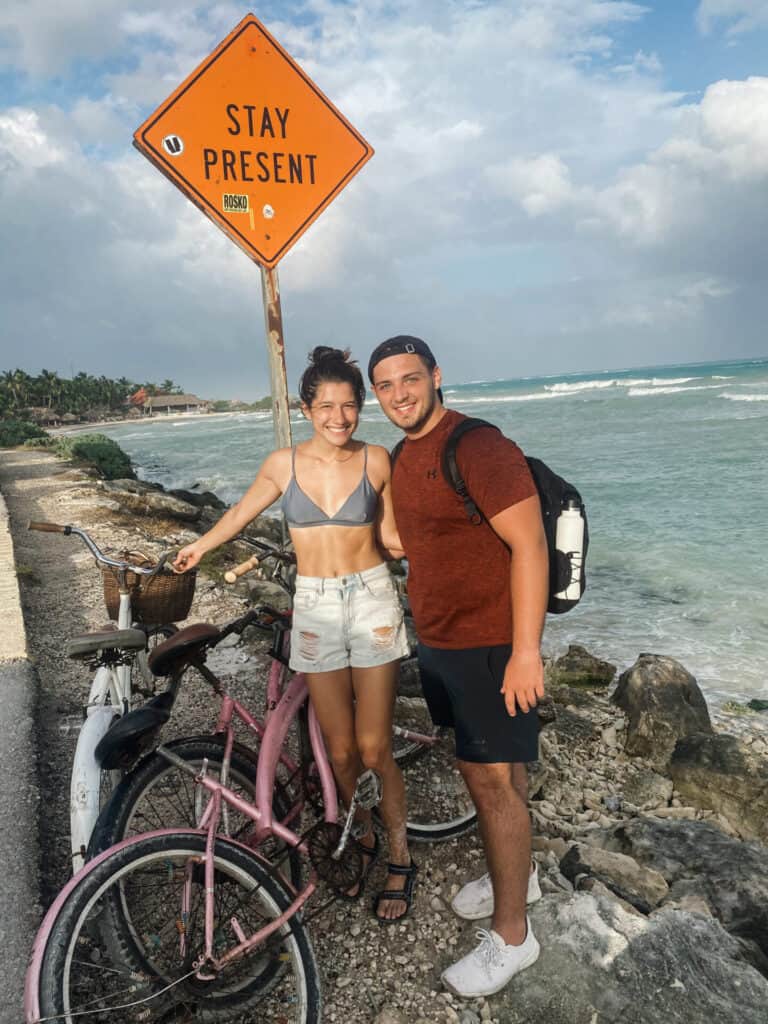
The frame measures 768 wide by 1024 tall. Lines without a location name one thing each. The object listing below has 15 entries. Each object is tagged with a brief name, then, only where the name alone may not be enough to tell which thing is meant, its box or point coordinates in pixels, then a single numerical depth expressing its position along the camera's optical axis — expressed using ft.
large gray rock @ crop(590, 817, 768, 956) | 9.77
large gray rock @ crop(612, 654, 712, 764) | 16.81
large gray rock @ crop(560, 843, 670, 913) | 9.86
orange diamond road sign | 8.77
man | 7.70
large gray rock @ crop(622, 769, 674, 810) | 15.03
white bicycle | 7.23
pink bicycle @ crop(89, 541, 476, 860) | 7.52
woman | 8.42
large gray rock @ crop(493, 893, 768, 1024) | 7.22
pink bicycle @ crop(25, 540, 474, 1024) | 6.37
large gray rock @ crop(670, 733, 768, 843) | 14.42
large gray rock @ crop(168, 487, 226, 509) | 53.16
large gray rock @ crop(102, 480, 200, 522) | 41.68
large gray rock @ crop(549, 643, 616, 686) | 21.09
